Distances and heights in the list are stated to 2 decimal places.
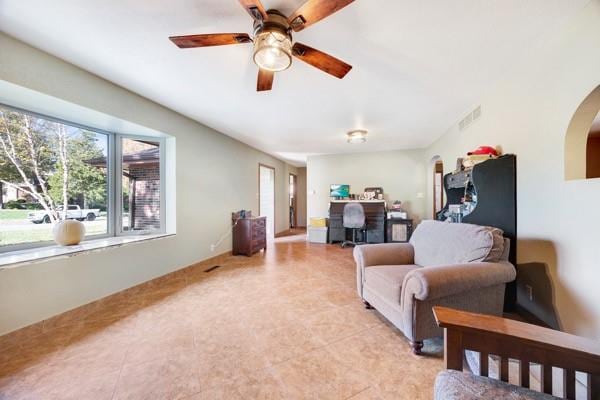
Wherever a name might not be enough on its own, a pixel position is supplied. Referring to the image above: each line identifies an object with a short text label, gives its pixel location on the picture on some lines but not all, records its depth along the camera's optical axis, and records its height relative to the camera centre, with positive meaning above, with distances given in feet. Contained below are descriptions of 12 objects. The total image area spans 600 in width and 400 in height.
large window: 6.97 +0.76
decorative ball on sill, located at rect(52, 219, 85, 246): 7.59 -1.07
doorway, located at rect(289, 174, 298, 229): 27.08 -0.23
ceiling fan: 4.17 +3.46
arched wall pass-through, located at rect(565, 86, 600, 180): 5.17 +1.25
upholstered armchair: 4.97 -1.92
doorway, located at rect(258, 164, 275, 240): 20.02 +0.44
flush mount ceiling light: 13.42 +3.86
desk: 17.95 -1.58
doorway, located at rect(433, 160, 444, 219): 16.74 +1.04
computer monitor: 19.65 +0.78
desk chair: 16.58 -1.23
